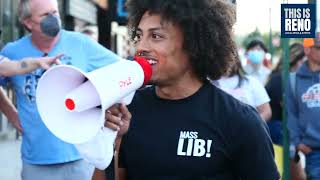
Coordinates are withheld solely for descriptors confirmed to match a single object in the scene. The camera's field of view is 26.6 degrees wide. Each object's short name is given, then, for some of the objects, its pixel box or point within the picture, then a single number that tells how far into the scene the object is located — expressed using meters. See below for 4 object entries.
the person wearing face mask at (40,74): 4.28
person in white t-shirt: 6.03
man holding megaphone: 2.57
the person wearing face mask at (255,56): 9.68
